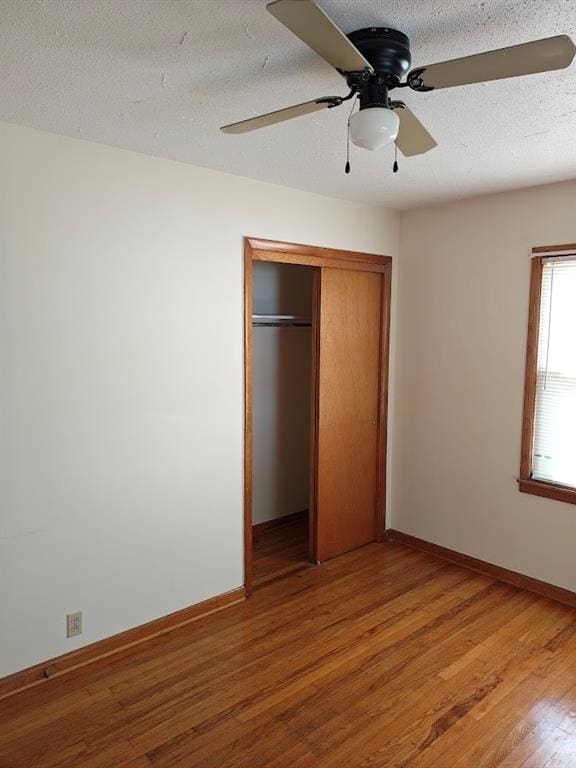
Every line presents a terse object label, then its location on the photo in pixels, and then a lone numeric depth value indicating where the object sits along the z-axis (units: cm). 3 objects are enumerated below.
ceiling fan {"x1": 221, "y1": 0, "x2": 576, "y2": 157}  129
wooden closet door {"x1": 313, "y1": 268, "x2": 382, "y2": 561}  385
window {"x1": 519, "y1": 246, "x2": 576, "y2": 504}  333
